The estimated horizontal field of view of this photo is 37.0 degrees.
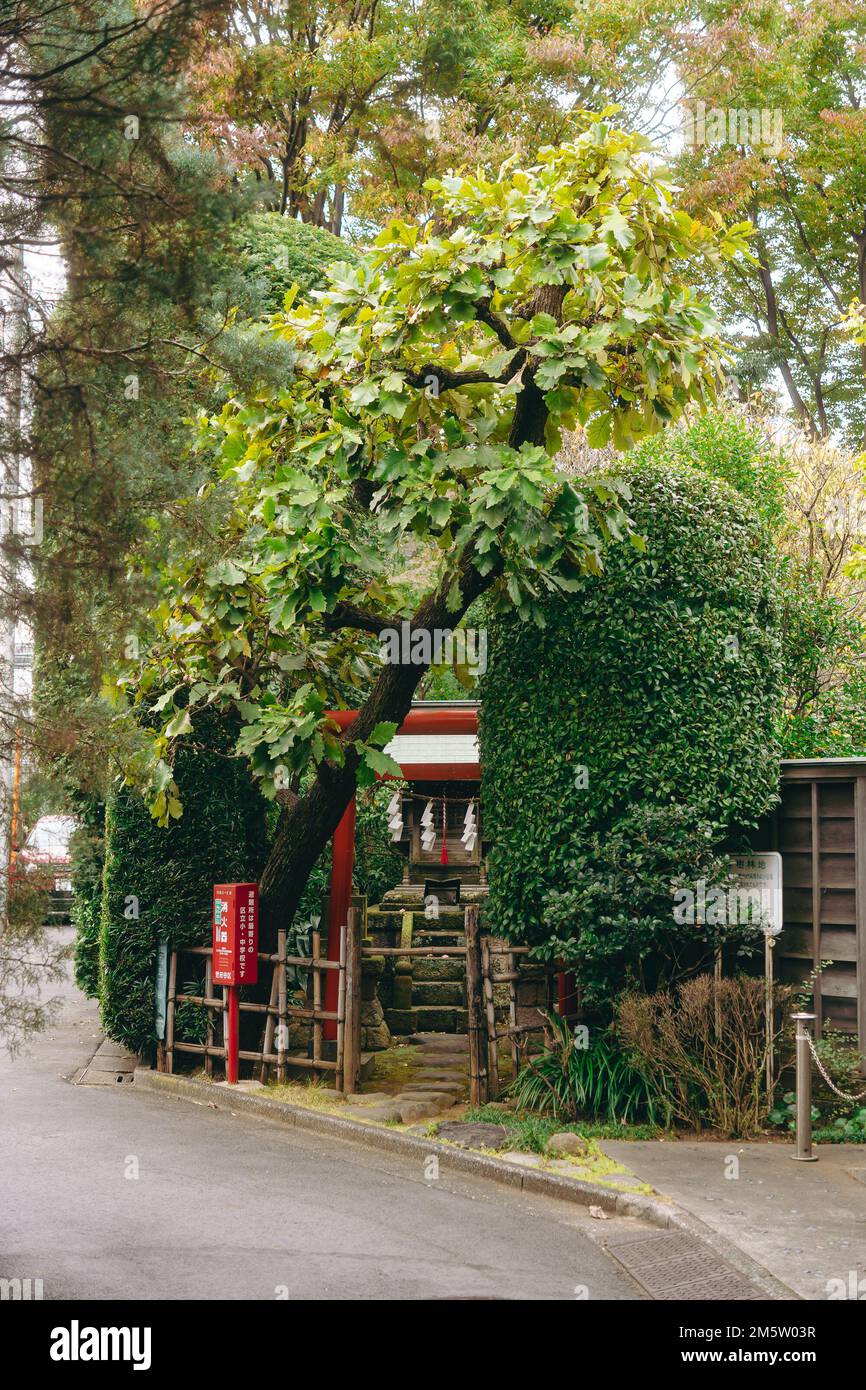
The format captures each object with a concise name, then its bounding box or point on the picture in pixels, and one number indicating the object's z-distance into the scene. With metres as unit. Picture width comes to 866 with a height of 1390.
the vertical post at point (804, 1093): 8.65
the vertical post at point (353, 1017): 10.98
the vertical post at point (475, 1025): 10.34
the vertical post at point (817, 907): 9.93
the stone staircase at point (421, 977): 15.02
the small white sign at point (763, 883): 9.90
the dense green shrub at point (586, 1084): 9.86
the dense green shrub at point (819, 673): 12.28
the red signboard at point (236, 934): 11.74
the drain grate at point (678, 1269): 6.28
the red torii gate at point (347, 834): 12.38
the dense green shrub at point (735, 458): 13.44
